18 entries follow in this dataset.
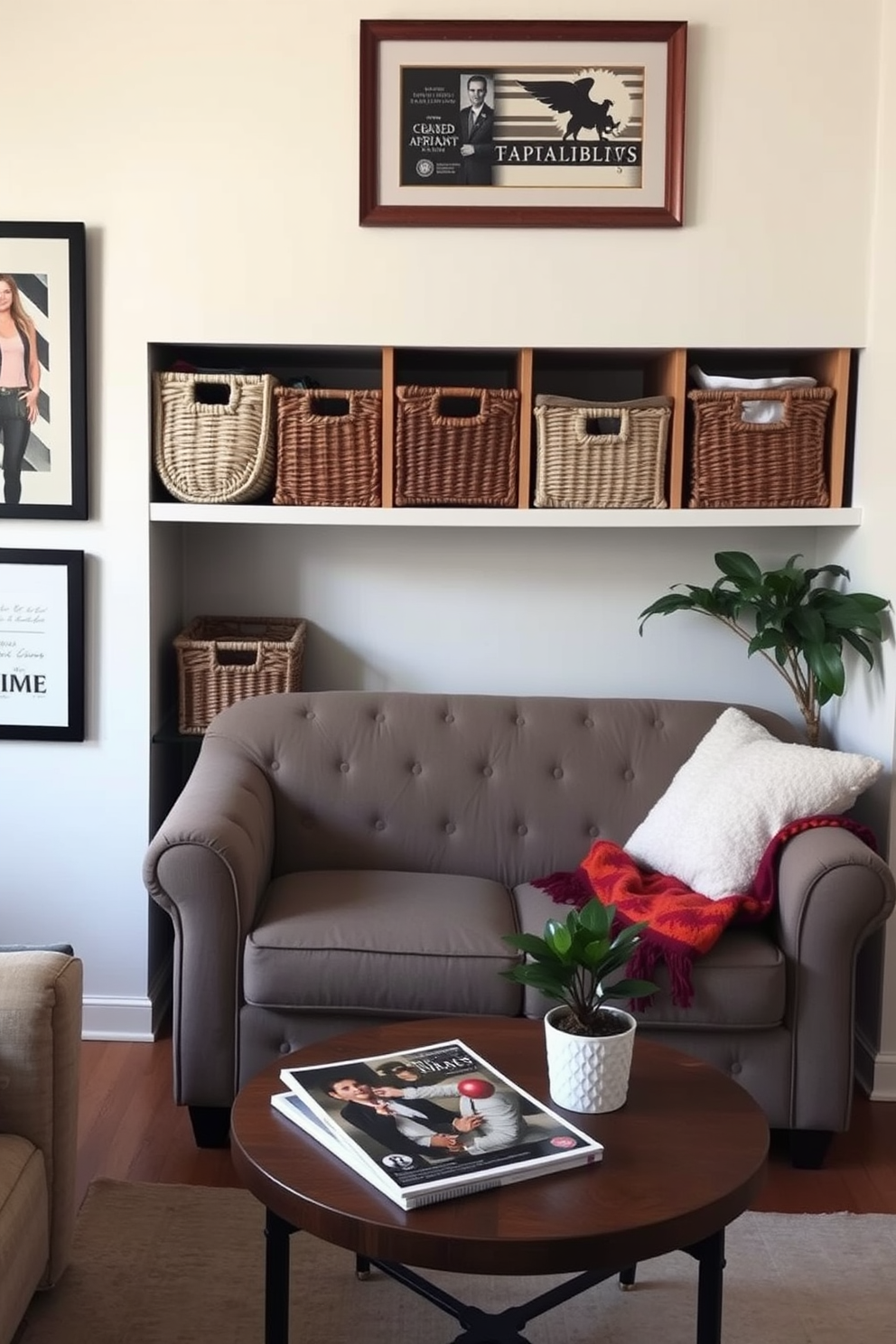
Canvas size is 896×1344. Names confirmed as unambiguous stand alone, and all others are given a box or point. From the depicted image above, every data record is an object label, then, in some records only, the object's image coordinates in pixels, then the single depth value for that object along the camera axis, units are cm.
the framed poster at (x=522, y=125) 297
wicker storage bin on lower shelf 321
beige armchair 187
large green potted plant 294
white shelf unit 308
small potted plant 182
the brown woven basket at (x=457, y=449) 304
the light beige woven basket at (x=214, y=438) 305
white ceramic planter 181
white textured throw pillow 268
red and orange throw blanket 249
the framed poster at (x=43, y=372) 300
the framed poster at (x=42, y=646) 309
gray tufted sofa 252
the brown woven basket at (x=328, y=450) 306
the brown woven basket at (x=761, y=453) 306
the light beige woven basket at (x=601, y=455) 305
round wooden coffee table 154
